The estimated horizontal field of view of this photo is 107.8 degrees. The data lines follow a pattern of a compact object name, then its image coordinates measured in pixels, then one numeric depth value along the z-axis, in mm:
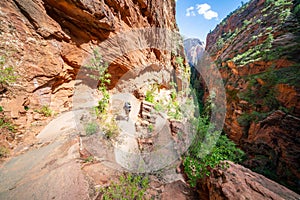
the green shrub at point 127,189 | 2027
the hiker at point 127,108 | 5777
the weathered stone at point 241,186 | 1874
